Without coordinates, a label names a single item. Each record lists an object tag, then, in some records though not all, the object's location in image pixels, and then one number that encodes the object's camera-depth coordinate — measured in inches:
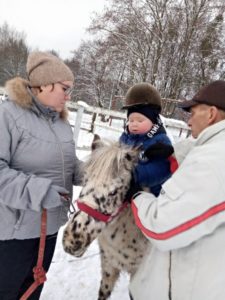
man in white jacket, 40.5
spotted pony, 57.3
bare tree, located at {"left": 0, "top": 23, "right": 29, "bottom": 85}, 1366.9
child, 77.7
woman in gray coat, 60.9
